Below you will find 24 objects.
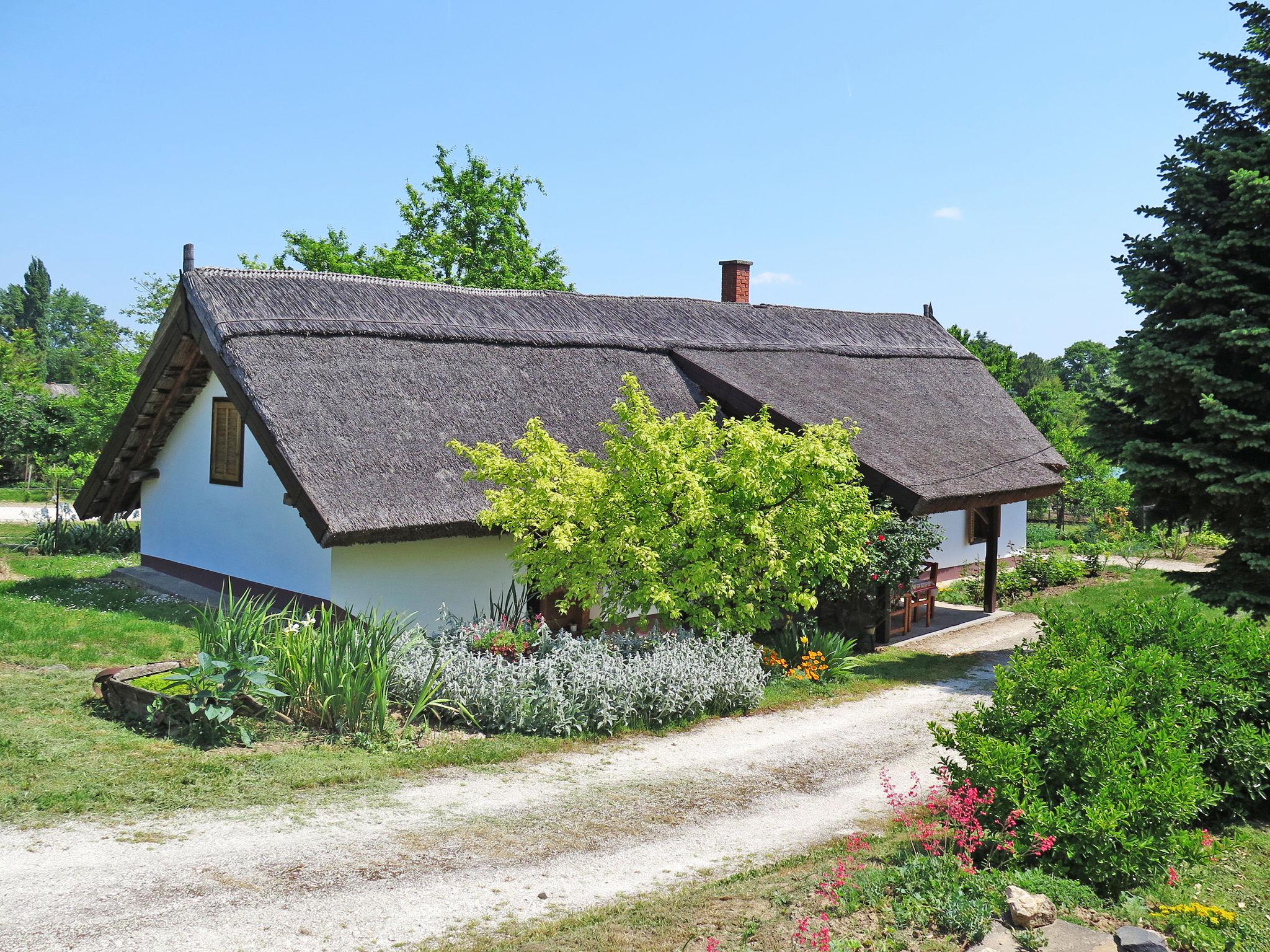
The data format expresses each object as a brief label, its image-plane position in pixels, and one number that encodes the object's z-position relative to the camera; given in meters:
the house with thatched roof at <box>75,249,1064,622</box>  12.10
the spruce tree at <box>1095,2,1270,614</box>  11.34
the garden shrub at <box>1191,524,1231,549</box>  24.05
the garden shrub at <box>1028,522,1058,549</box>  26.00
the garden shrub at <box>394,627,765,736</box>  9.41
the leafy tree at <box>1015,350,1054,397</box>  71.50
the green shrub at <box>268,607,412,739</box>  8.84
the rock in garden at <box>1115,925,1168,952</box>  5.06
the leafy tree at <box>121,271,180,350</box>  34.94
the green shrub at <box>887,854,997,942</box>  5.23
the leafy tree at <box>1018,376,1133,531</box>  27.62
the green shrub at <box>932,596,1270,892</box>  5.89
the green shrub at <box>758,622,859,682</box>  12.35
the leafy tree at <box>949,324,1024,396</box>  29.38
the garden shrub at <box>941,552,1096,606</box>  19.34
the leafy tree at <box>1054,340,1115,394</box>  80.75
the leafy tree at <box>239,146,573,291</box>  35.47
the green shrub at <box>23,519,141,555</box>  20.77
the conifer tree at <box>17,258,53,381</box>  108.44
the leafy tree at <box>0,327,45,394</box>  42.74
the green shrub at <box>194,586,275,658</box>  8.98
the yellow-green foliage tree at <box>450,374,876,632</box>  10.28
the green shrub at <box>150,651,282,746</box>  8.39
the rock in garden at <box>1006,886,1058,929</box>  5.29
